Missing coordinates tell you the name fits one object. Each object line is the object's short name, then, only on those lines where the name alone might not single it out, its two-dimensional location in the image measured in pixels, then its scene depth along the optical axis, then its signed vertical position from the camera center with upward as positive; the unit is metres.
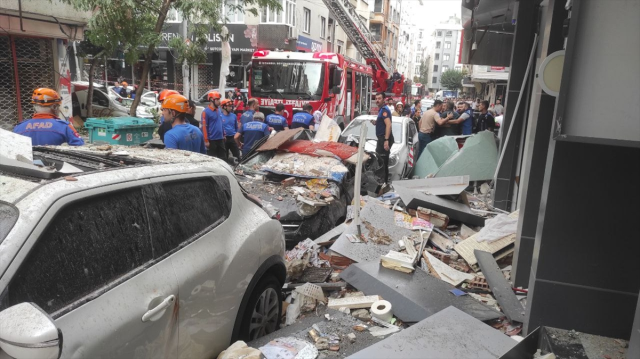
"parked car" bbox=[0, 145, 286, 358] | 1.89 -0.90
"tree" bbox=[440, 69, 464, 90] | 93.38 +1.65
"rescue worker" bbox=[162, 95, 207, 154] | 5.87 -0.66
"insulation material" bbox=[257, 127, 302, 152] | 7.65 -0.98
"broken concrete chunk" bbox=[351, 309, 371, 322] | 4.17 -2.04
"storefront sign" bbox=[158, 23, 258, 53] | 28.39 +2.44
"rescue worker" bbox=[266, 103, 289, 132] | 10.15 -0.90
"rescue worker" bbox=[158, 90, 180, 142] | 6.33 -0.36
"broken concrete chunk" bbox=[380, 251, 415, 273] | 4.80 -1.80
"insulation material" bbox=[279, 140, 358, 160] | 7.69 -1.10
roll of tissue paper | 4.11 -1.96
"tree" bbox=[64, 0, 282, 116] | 10.21 +1.18
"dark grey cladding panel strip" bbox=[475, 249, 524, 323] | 4.28 -1.97
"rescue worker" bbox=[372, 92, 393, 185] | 9.62 -1.02
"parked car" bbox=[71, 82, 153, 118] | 16.27 -1.14
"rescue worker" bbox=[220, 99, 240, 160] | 9.87 -0.94
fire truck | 14.47 +0.01
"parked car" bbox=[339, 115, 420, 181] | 10.36 -1.30
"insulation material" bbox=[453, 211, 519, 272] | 5.65 -1.89
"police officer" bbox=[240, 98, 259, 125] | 10.24 -0.71
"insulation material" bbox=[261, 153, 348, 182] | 6.88 -1.28
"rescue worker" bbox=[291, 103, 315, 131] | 10.53 -0.86
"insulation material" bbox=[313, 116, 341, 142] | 9.98 -1.03
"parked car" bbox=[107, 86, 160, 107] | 21.62 -1.18
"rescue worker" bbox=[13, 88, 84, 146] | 5.07 -0.61
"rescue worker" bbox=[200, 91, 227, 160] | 8.80 -0.94
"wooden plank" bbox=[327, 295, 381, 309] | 4.32 -2.00
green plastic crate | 9.08 -1.10
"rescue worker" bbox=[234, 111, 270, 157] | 9.05 -1.02
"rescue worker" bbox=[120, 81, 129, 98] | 22.52 -0.91
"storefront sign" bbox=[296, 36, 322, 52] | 30.12 +2.53
